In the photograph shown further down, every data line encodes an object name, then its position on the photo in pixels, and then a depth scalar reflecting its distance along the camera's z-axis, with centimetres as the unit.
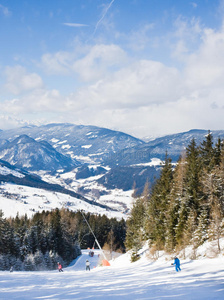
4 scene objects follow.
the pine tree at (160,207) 4816
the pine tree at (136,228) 5684
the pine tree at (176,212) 4116
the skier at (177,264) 2629
